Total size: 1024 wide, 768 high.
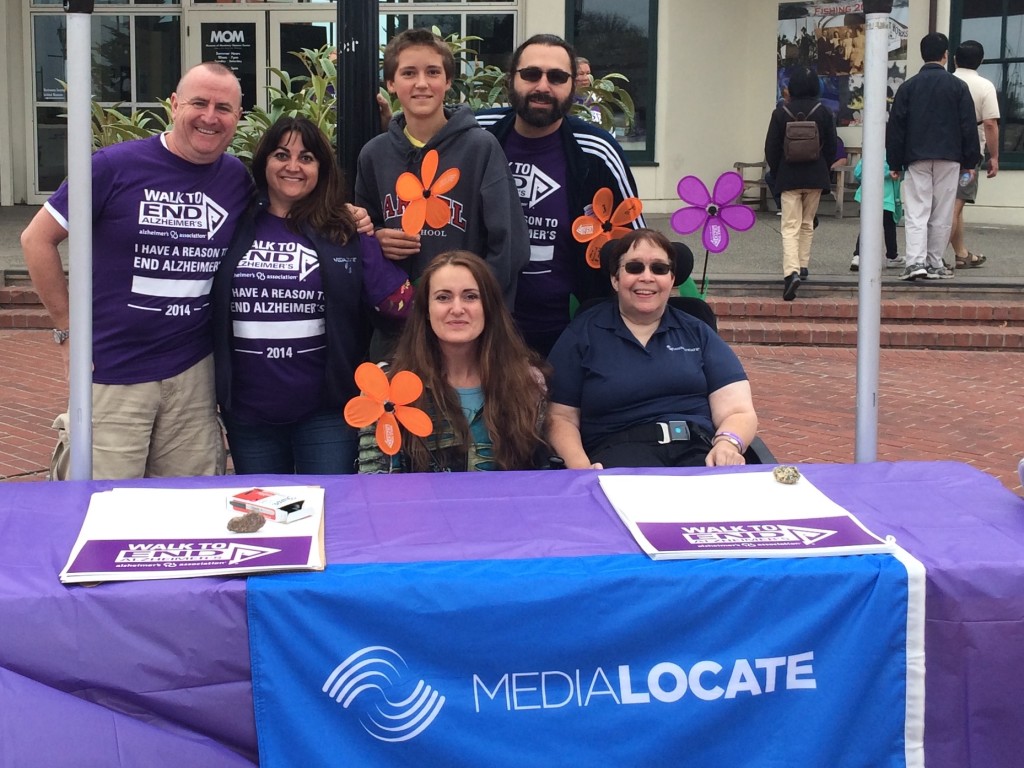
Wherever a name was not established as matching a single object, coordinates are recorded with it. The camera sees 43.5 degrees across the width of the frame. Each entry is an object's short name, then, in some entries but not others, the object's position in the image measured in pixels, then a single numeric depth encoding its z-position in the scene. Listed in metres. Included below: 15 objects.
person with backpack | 9.74
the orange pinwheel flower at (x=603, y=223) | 3.95
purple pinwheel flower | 4.05
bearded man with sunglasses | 3.89
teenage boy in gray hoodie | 3.67
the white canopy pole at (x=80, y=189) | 2.96
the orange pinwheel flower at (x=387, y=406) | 3.11
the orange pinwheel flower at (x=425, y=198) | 3.55
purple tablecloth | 2.29
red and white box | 2.66
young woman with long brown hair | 3.39
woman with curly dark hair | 3.48
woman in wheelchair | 3.67
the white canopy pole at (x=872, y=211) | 3.17
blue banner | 2.37
